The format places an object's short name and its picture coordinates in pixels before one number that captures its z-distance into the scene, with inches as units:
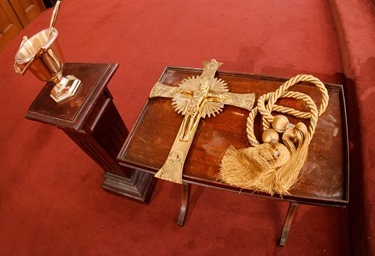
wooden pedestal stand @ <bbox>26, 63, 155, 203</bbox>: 37.9
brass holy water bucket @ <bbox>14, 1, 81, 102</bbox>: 33.5
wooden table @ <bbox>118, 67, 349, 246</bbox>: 32.3
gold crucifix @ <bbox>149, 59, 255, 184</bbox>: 35.0
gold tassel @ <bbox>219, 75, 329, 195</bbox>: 30.9
